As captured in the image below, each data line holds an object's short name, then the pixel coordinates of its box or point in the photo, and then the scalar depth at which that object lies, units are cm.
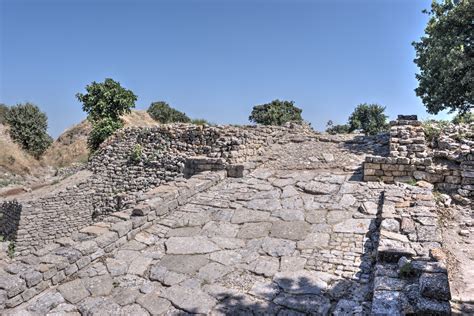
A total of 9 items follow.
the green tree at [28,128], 2430
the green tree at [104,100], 1755
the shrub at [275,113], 2936
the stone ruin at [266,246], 330
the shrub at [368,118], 2352
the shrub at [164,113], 3303
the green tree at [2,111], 2697
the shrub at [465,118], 987
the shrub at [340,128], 2895
